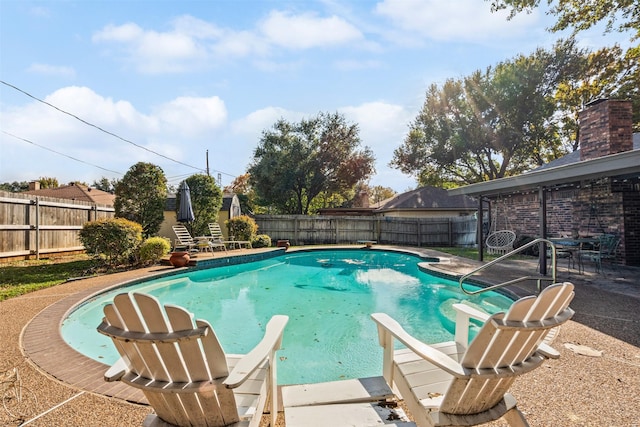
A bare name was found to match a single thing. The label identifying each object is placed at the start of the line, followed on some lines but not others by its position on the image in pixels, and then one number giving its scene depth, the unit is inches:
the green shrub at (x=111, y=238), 320.8
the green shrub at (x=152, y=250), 362.6
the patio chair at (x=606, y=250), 282.3
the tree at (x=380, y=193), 1714.2
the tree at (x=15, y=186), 1282.6
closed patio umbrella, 478.3
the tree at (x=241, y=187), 1144.8
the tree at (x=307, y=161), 834.2
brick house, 296.5
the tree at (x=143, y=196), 416.8
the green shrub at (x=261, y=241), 576.7
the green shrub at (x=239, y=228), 560.4
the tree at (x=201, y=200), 534.9
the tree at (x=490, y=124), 740.0
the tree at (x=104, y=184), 1530.5
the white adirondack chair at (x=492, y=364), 60.5
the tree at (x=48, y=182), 1142.3
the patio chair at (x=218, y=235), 516.0
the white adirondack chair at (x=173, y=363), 53.4
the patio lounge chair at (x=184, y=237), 450.3
